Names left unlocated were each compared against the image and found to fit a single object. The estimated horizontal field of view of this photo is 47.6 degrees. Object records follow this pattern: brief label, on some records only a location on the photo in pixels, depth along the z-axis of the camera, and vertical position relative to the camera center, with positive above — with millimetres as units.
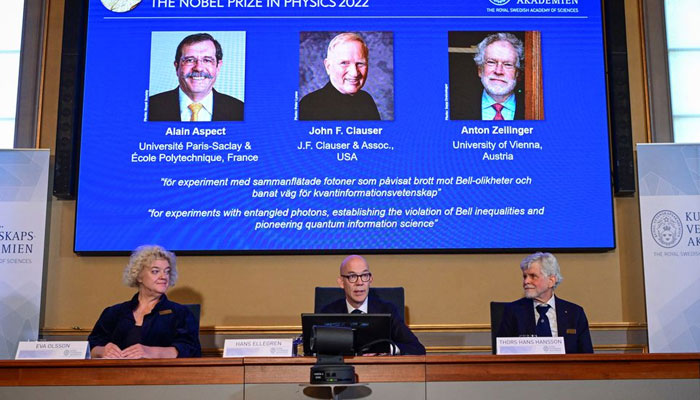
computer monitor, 3332 -115
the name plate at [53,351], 3465 -230
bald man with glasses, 4258 +2
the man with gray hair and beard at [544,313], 4273 -87
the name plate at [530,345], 3439 -207
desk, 3283 -331
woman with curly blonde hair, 4047 -103
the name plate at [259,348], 3438 -217
